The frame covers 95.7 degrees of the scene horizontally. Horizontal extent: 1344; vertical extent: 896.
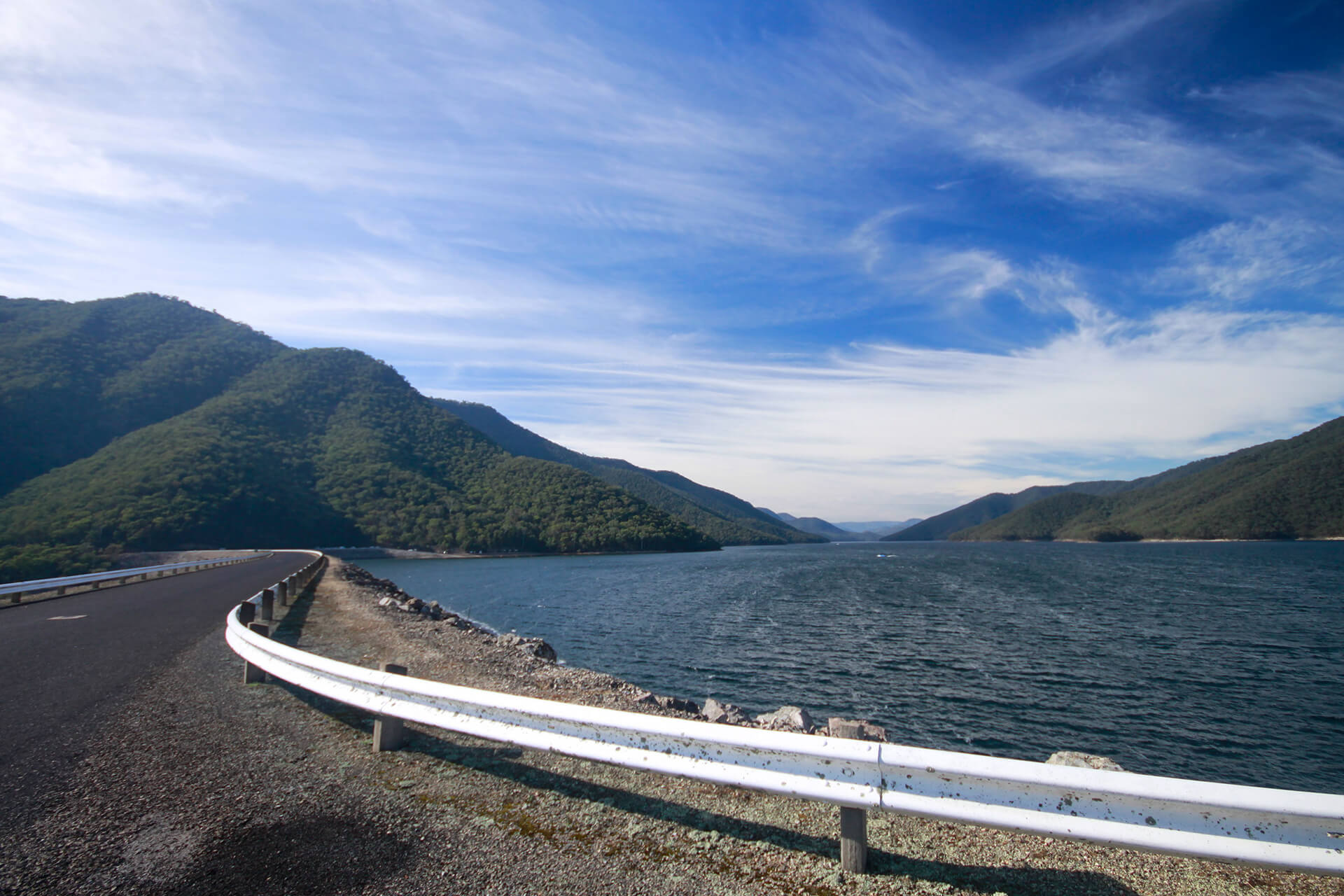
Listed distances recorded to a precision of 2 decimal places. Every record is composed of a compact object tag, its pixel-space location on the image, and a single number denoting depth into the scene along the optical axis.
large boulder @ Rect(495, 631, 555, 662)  14.24
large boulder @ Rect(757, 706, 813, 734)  8.95
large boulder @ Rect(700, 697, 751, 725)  8.87
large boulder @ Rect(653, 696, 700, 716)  9.60
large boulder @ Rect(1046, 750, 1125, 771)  5.85
